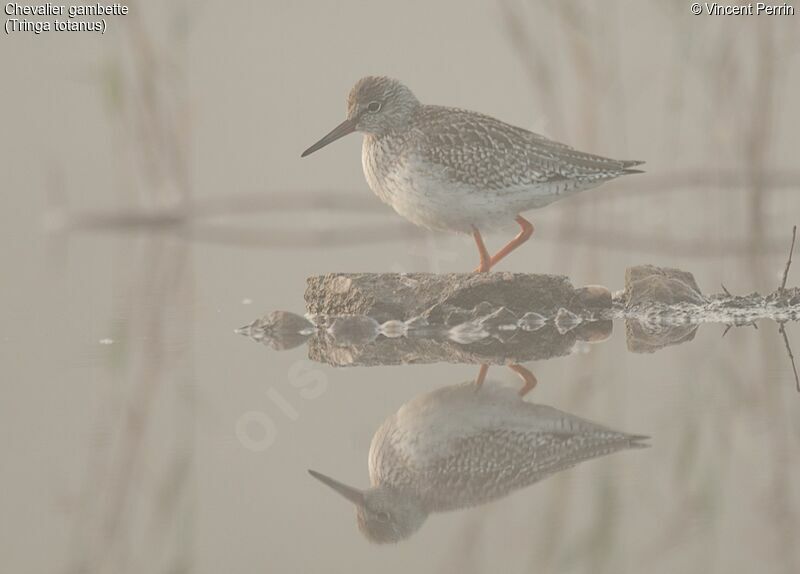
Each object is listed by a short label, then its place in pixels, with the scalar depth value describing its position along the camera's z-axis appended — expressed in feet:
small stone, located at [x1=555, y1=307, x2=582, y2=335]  37.77
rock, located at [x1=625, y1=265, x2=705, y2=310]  40.88
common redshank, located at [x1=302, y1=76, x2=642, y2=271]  37.52
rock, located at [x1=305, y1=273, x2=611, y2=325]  37.52
